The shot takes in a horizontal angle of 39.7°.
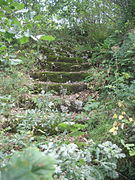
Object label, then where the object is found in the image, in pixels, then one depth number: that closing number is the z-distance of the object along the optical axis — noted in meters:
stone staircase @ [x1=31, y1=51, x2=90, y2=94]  3.97
